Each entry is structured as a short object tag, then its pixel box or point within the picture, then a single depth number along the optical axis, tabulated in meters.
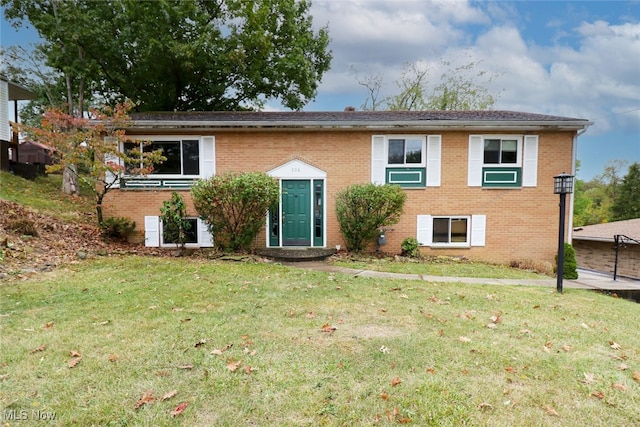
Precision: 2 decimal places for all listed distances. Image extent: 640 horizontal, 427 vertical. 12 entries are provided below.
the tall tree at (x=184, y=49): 16.77
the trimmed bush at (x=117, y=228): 10.66
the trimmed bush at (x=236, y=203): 9.70
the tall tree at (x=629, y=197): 32.72
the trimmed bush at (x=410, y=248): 11.04
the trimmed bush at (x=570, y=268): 9.55
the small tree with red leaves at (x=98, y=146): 9.66
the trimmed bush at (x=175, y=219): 10.12
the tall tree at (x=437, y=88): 26.48
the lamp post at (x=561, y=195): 6.91
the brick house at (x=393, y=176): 11.23
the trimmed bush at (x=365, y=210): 10.19
